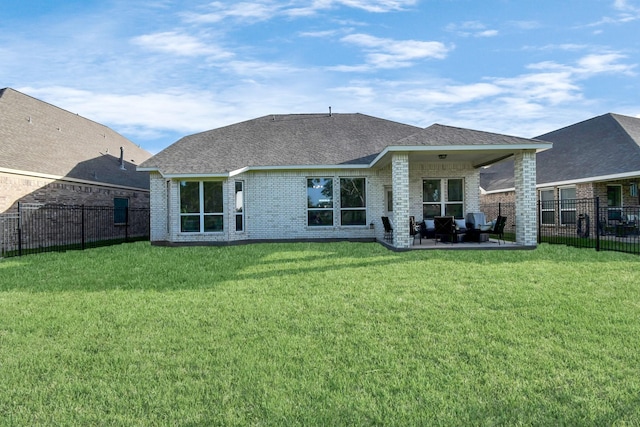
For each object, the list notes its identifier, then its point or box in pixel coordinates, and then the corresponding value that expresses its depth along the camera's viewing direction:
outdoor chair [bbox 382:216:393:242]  14.95
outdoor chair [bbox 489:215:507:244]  13.97
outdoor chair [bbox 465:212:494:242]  14.49
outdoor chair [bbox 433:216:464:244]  13.63
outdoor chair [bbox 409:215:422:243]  14.69
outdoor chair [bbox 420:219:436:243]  15.38
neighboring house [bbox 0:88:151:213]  16.41
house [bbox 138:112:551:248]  16.16
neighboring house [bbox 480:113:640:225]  17.83
